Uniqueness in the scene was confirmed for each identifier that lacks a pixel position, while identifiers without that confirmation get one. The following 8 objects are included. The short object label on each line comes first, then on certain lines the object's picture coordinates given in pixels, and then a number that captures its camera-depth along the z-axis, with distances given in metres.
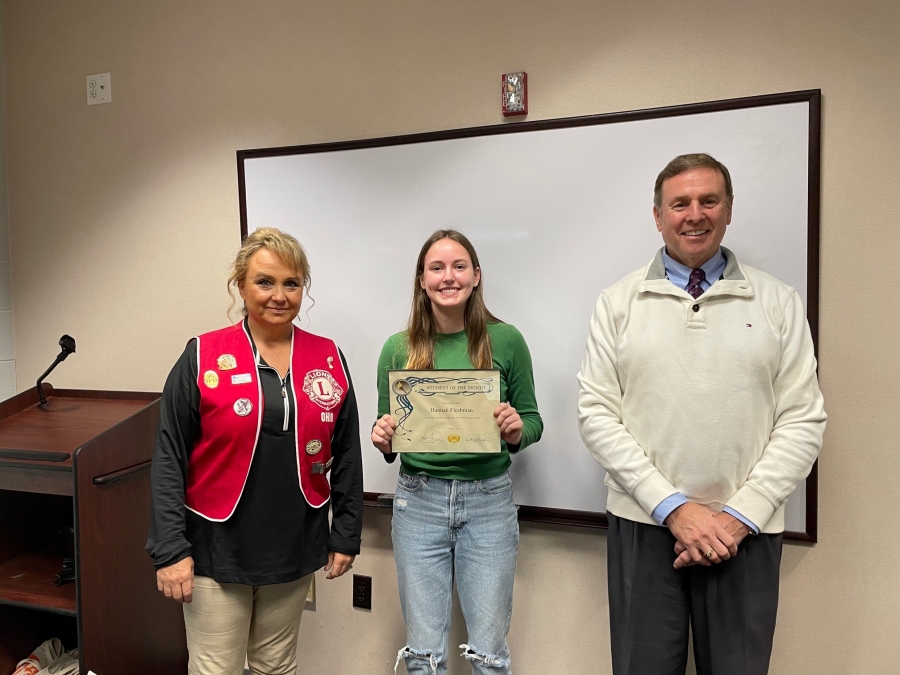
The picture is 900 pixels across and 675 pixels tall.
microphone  2.37
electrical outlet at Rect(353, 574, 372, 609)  2.36
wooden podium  1.95
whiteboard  1.84
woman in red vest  1.54
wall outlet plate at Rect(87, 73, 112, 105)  2.72
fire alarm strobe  2.07
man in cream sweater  1.48
